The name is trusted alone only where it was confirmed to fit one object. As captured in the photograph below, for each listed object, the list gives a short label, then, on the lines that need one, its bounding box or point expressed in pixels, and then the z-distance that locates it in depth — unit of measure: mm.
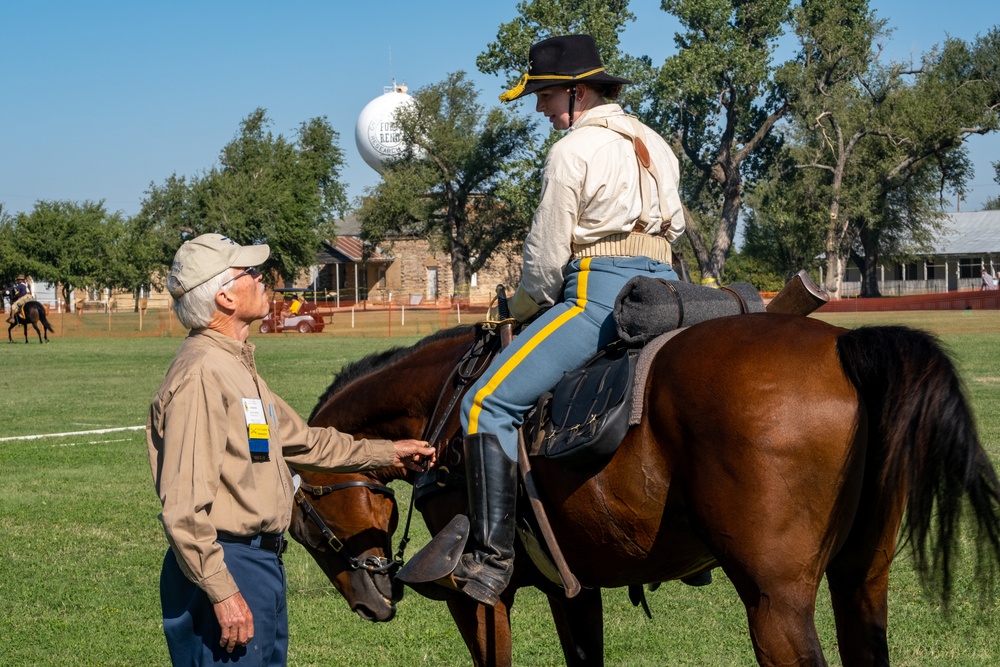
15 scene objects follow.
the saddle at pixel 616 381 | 3629
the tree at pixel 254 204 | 60688
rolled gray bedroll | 3820
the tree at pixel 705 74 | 51844
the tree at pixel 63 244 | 59000
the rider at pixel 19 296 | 34594
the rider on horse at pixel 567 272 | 3955
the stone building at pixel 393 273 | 72625
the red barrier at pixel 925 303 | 40625
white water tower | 70312
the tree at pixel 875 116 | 53125
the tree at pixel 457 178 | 63250
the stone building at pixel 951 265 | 70500
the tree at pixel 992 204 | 114450
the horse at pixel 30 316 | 34844
